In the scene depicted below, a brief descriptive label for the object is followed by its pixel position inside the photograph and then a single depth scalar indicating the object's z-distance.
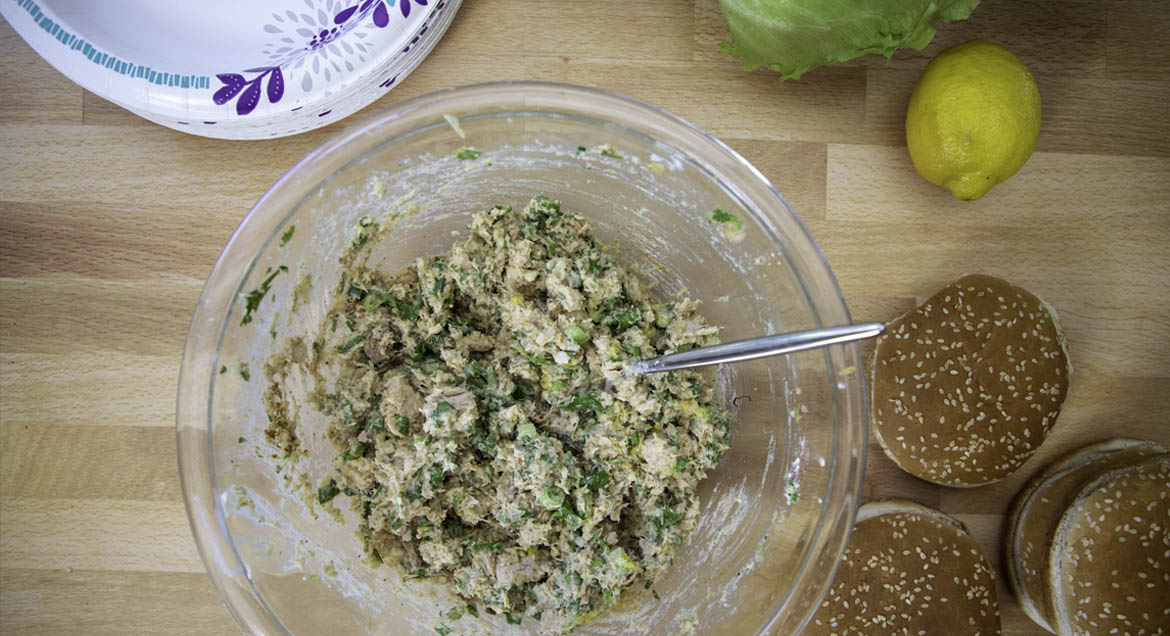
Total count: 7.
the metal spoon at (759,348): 0.52
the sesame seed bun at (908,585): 0.64
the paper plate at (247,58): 0.61
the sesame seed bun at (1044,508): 0.64
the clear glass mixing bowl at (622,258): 0.58
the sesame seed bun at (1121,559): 0.63
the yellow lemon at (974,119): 0.61
